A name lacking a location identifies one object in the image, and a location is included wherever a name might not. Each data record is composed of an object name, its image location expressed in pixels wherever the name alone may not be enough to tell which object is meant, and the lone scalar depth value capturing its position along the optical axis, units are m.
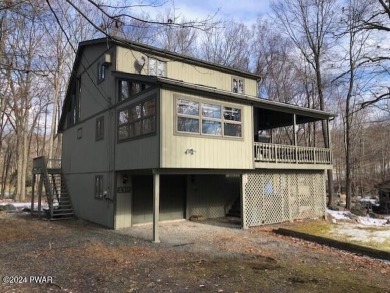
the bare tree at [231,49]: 31.53
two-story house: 11.56
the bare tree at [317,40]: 26.34
